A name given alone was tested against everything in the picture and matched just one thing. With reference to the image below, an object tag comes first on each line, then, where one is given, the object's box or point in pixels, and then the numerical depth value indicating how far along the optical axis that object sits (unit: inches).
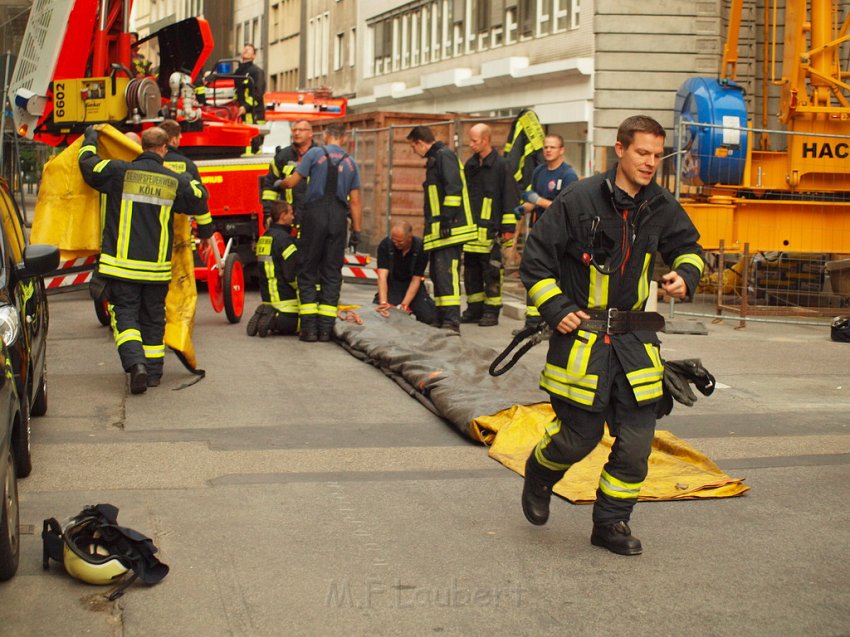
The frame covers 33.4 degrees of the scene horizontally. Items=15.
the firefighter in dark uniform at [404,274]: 515.2
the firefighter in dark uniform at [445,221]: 506.0
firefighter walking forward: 231.8
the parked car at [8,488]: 201.9
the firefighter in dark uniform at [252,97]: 781.3
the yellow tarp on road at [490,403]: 283.0
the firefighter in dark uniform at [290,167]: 520.7
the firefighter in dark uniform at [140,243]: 384.8
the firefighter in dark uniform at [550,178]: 550.6
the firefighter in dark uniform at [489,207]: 546.6
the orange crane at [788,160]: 655.8
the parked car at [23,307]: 266.8
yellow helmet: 211.9
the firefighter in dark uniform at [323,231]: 489.1
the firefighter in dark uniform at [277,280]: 502.3
